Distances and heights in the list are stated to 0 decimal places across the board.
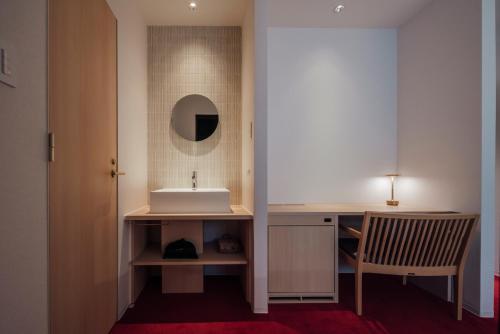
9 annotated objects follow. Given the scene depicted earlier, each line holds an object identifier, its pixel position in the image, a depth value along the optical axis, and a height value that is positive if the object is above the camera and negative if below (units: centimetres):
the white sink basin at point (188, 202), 223 -29
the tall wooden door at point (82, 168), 123 -2
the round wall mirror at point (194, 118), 284 +46
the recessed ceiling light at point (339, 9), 254 +141
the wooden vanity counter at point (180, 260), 219 -76
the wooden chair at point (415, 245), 195 -57
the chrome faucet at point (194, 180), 271 -15
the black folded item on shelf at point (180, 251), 231 -71
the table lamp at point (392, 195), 279 -30
